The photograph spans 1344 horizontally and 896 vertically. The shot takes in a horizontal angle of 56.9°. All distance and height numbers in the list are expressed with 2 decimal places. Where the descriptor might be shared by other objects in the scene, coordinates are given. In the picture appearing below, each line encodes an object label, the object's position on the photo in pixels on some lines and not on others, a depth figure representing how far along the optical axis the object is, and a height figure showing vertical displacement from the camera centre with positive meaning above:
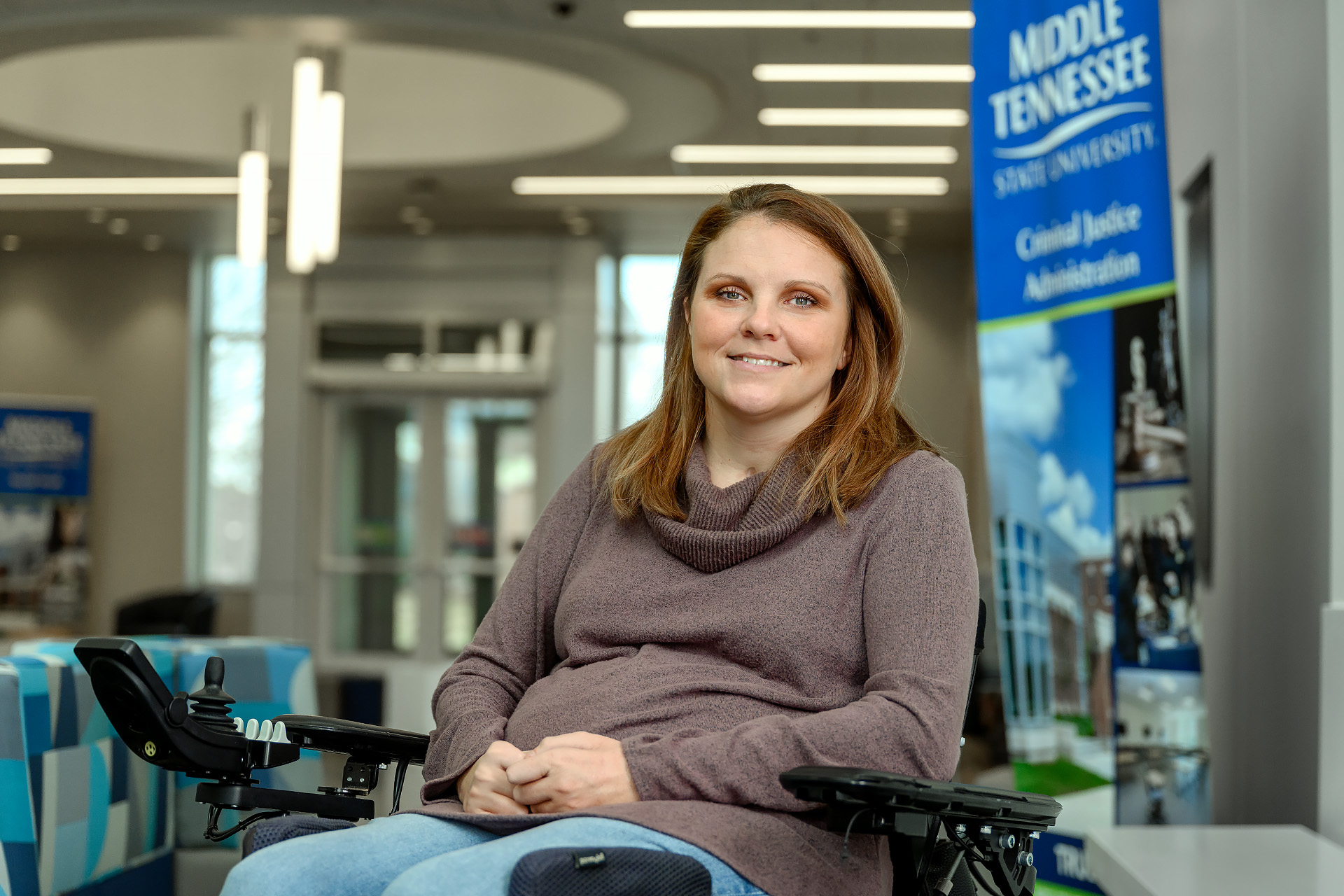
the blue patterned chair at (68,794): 1.98 -0.60
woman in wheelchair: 1.33 -0.18
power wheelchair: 1.24 -0.35
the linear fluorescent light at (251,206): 6.56 +1.41
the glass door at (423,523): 11.16 -0.45
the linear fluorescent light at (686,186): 8.95 +2.14
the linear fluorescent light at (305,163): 5.75 +1.46
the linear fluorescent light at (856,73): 6.76 +2.21
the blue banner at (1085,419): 3.02 +0.15
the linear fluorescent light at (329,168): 5.86 +1.46
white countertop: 1.97 -0.67
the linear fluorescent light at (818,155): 8.27 +2.15
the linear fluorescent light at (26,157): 8.30 +2.14
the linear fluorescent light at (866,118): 7.48 +2.18
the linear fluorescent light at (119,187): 9.08 +2.11
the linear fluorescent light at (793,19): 6.05 +2.24
